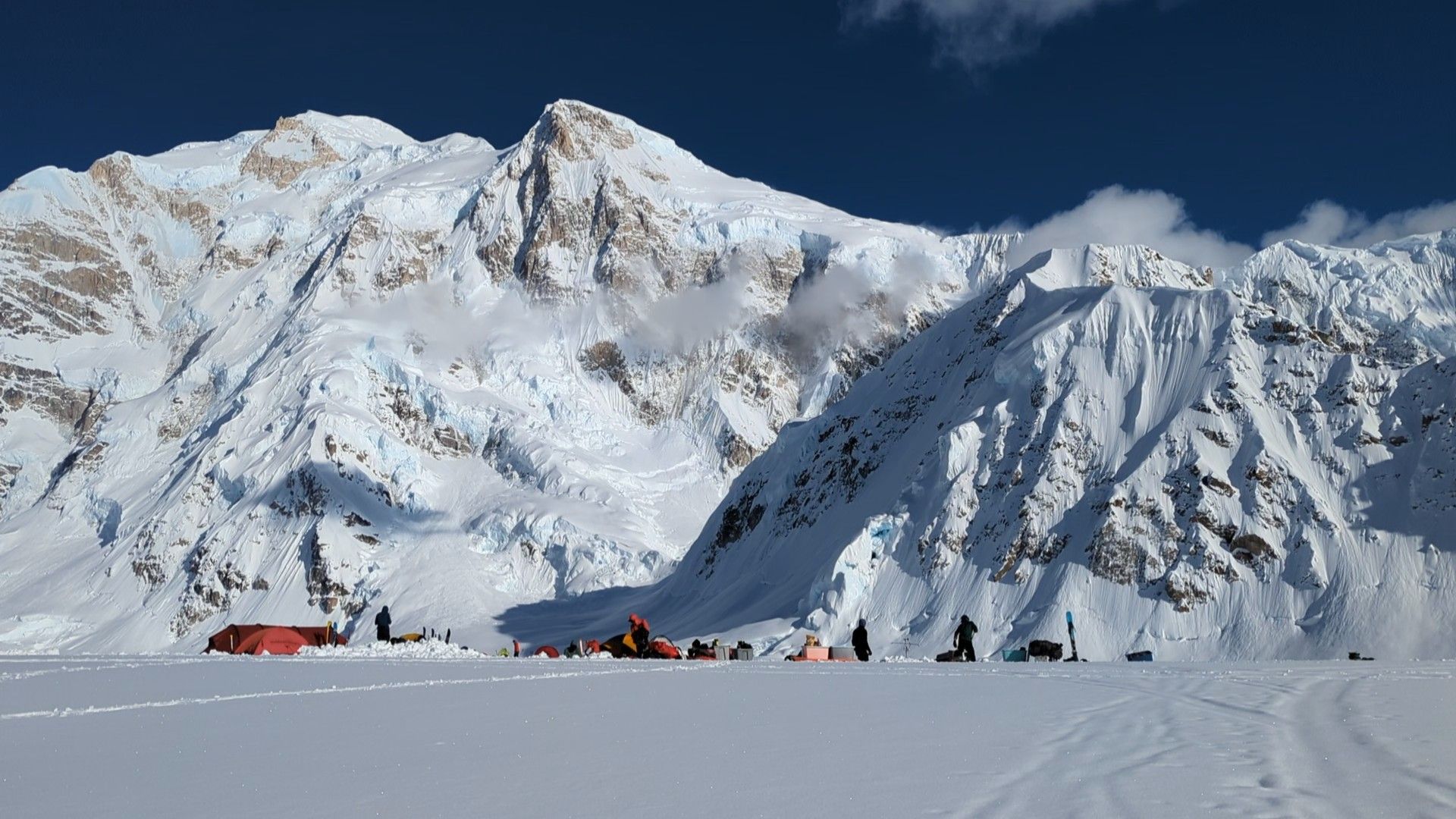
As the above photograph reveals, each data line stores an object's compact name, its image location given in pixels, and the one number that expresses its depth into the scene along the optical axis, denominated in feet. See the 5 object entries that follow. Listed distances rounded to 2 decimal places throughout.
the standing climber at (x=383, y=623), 148.25
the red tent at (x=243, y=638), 177.58
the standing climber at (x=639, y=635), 129.29
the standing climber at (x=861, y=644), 122.21
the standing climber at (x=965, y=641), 113.91
